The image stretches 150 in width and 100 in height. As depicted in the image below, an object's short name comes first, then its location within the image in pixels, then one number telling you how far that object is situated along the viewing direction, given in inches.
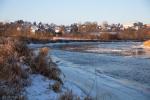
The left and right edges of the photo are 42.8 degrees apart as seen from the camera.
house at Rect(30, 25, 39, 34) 2720.4
